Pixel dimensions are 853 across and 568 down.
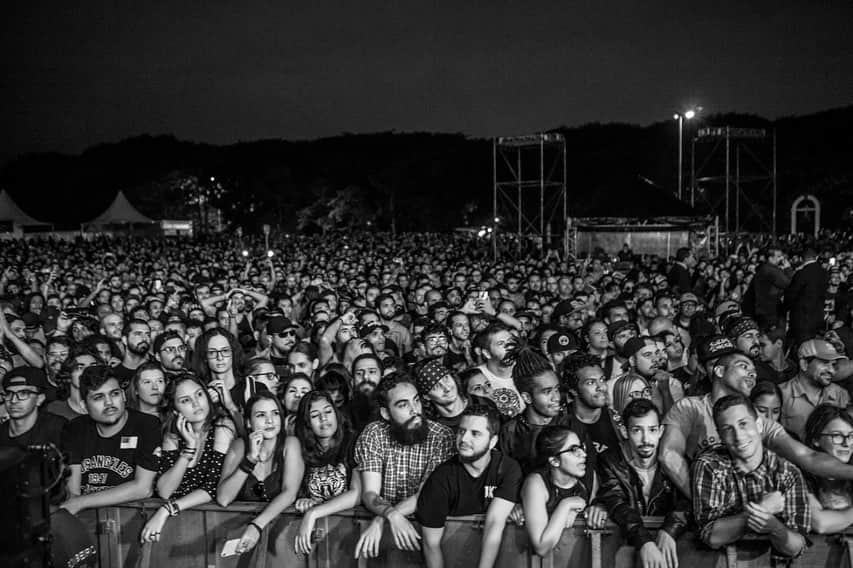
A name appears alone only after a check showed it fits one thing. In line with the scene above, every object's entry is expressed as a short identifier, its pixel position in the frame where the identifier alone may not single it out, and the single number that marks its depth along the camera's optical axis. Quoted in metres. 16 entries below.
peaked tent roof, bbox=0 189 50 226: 39.47
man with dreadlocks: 4.09
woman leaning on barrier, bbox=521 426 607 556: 3.33
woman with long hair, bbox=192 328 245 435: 5.24
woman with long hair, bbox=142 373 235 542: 3.95
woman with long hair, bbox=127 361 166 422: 4.94
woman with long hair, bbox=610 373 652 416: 4.85
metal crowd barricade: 3.26
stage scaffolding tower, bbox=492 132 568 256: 26.05
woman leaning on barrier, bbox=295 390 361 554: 4.02
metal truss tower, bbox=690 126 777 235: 27.16
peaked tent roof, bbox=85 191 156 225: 41.31
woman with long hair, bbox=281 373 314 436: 4.71
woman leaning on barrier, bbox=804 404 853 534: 3.45
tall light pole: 21.41
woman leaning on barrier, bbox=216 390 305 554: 3.89
